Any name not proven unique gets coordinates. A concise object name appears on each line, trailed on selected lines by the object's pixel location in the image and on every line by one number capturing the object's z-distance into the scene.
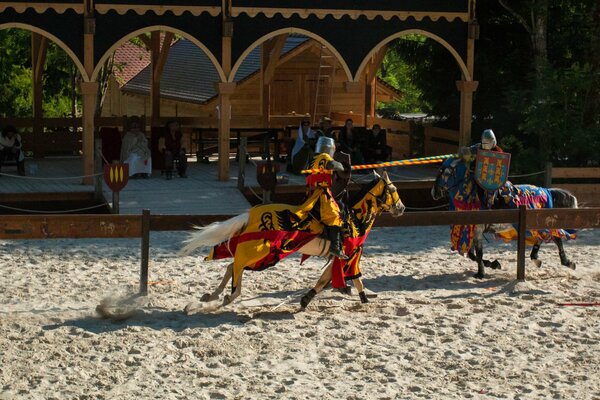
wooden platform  16.28
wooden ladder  25.39
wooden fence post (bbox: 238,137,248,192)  17.19
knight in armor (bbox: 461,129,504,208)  11.98
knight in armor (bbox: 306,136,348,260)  10.01
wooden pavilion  17.23
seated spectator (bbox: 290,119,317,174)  19.09
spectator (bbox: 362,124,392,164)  20.62
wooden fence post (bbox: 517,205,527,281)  11.77
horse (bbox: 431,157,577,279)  12.21
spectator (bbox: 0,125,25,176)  18.66
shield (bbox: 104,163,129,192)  14.89
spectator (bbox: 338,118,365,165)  19.84
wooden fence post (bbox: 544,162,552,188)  16.67
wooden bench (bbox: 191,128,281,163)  21.47
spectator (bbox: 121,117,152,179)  18.73
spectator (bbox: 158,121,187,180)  18.78
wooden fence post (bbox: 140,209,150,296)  10.52
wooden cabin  24.62
